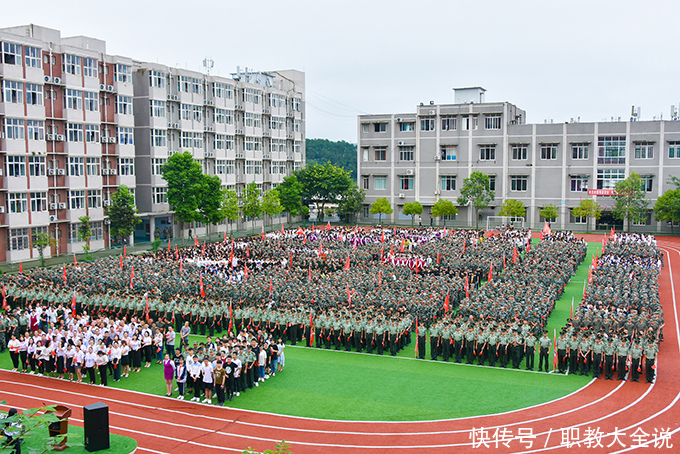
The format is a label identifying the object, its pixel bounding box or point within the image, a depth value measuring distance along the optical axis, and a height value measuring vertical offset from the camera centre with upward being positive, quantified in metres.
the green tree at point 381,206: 55.28 -1.35
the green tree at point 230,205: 45.01 -0.99
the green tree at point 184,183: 41.94 +0.69
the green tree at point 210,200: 42.84 -0.57
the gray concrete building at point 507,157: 48.75 +3.14
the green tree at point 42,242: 32.81 -2.84
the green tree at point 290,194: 53.69 -0.17
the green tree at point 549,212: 49.31 -1.74
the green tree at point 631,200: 45.75 -0.69
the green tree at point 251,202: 48.04 -0.81
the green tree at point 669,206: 44.34 -1.14
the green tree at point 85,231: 36.34 -2.43
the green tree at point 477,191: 51.12 +0.06
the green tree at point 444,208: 52.75 -1.47
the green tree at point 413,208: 54.56 -1.52
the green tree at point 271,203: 49.06 -0.92
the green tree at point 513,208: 50.56 -1.43
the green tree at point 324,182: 56.97 +1.02
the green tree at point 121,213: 38.41 -1.37
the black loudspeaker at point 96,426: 10.78 -4.38
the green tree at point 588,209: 47.81 -1.48
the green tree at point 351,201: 56.28 -0.87
